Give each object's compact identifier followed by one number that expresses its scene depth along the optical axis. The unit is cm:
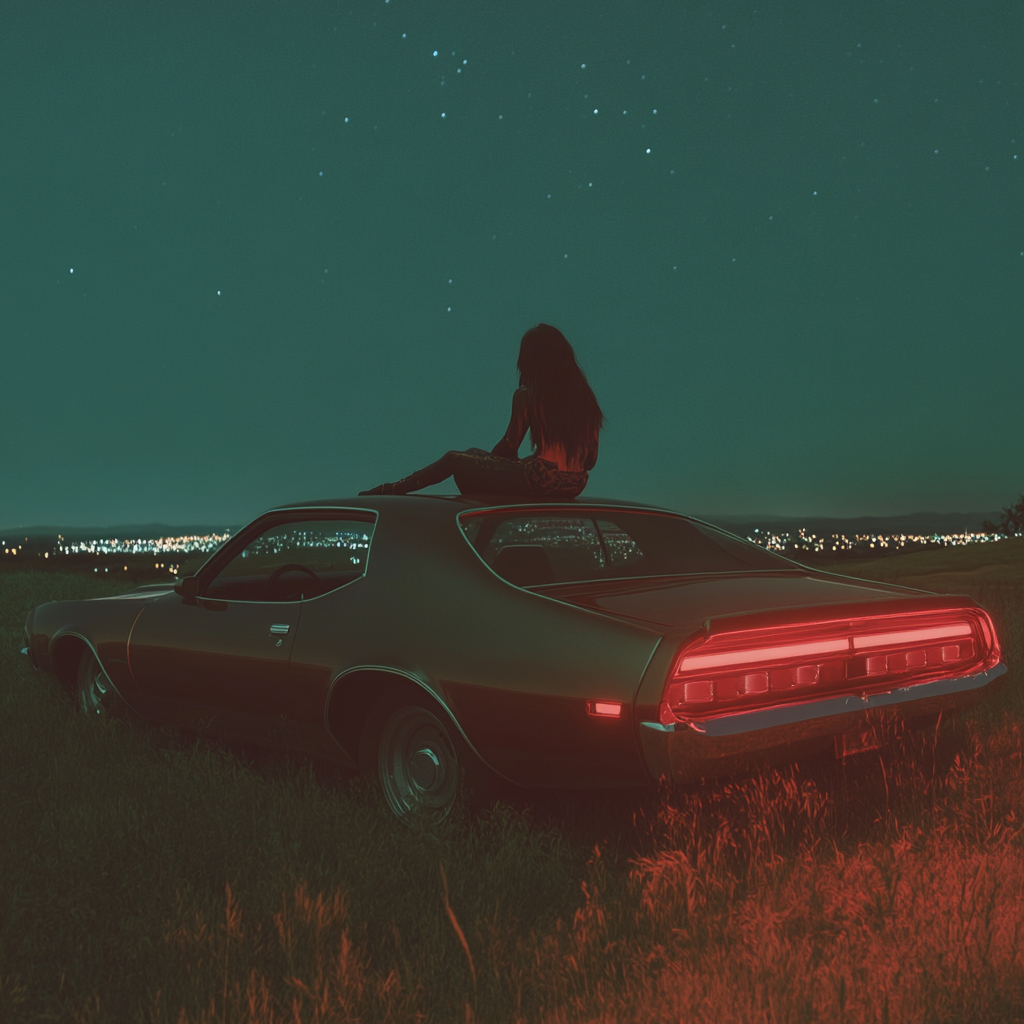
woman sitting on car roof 516
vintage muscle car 318
